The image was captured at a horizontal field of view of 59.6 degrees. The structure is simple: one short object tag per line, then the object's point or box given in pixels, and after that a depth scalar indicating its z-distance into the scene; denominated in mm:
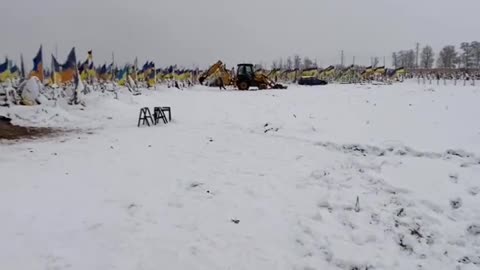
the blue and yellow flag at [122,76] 34122
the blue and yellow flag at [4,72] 24062
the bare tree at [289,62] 115800
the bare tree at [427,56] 100000
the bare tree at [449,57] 89062
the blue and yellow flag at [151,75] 38269
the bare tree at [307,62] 118075
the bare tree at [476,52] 84938
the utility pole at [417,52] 107919
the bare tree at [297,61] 114612
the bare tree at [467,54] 88125
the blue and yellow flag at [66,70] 21719
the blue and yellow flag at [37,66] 22281
